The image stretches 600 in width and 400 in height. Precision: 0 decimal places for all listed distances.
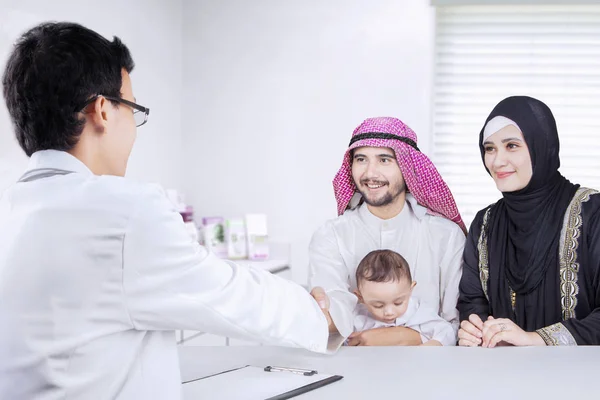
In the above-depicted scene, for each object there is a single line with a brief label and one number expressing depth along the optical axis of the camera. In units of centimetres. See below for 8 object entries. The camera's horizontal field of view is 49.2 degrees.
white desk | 151
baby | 240
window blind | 477
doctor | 120
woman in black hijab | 228
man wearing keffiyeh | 263
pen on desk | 166
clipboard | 150
